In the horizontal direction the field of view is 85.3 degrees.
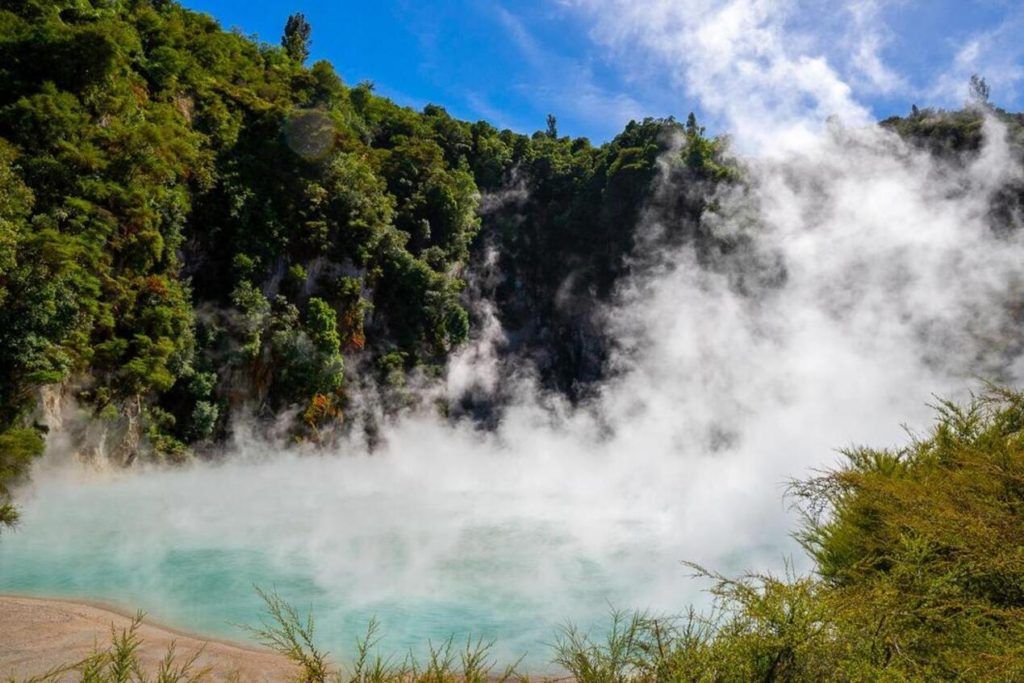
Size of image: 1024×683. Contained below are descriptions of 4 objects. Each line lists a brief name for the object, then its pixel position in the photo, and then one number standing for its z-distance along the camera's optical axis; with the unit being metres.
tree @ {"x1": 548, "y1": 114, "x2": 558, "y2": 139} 54.59
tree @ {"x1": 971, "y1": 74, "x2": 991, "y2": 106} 42.59
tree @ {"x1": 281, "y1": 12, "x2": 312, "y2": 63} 46.84
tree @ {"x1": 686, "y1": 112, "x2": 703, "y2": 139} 40.81
